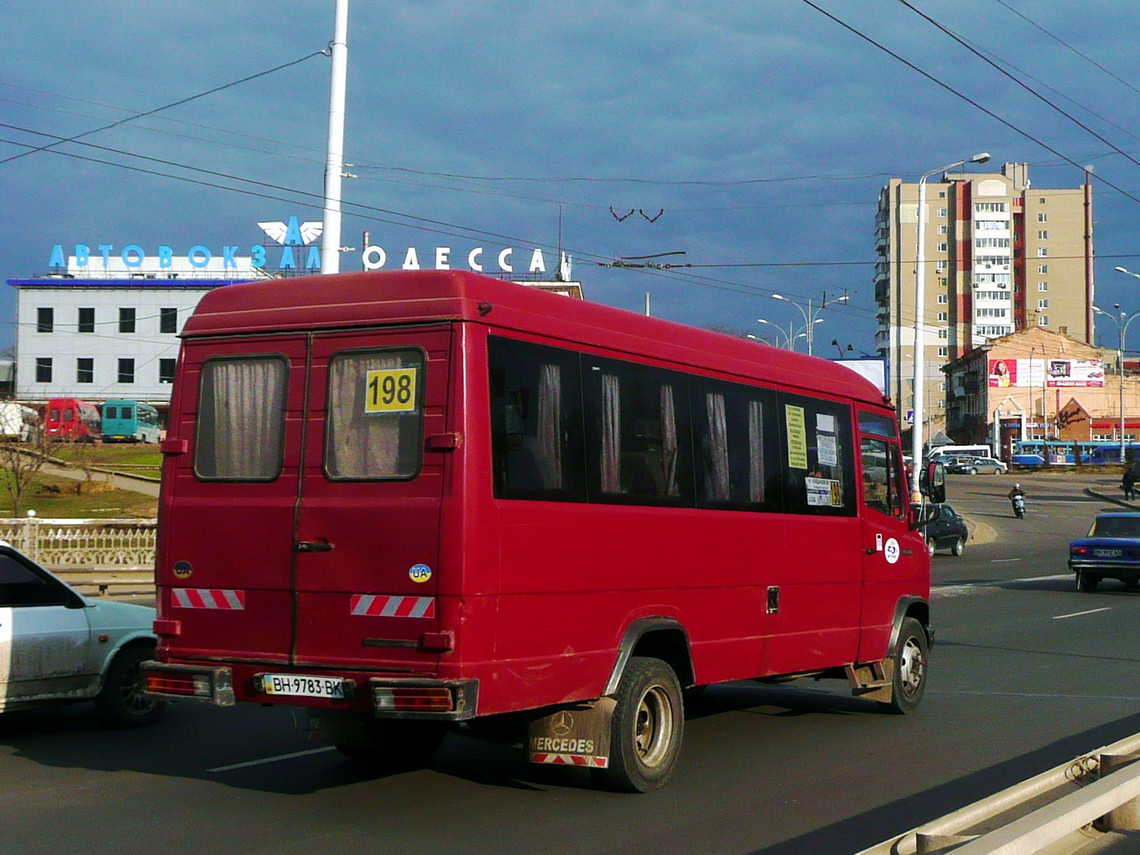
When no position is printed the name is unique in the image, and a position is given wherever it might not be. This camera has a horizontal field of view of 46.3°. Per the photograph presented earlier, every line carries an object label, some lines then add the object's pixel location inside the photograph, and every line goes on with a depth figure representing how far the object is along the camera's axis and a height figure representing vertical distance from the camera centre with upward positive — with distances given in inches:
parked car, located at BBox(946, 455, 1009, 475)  3560.5 +81.3
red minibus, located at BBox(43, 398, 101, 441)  2503.7 +178.0
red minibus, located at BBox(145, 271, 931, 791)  266.5 -4.9
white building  3563.0 +447.9
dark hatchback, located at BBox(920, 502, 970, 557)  1530.5 -42.8
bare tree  1337.4 +36.6
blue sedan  1004.6 -43.4
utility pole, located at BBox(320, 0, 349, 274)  729.6 +194.7
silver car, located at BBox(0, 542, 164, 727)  372.2 -43.1
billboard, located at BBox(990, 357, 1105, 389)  4483.3 +415.0
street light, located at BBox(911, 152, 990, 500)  1552.7 +183.3
